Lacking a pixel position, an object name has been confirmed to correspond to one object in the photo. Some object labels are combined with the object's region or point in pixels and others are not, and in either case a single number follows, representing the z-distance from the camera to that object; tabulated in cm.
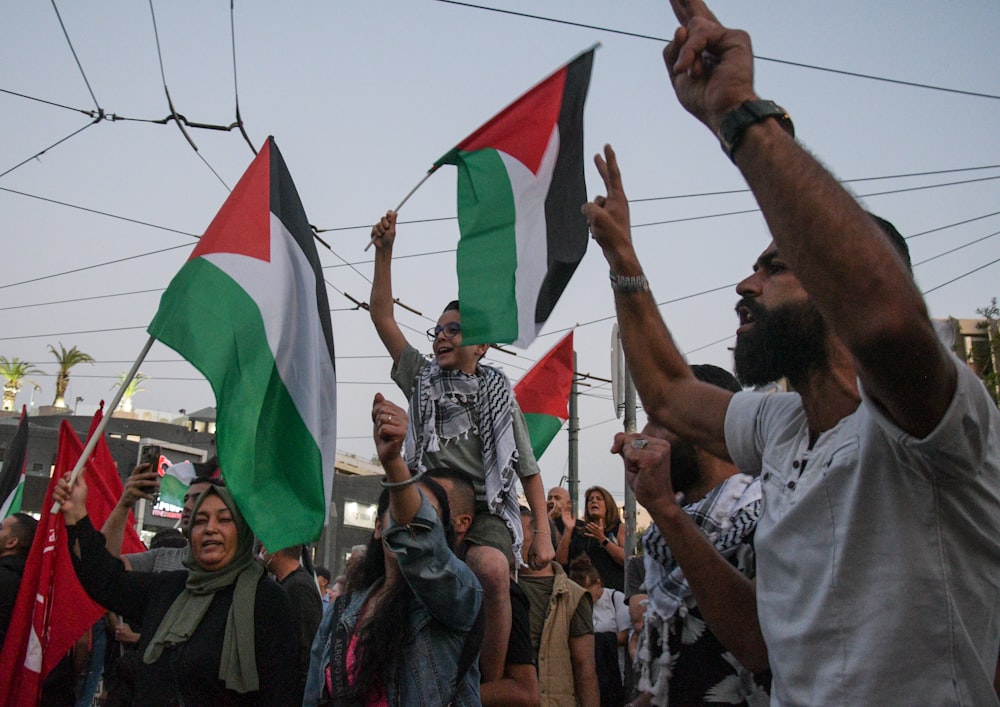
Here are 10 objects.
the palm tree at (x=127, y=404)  5787
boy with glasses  402
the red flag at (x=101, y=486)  619
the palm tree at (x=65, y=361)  4984
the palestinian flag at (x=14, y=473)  706
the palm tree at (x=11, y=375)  5766
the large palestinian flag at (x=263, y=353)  376
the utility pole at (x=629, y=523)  1060
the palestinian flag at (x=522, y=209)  391
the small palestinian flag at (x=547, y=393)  789
